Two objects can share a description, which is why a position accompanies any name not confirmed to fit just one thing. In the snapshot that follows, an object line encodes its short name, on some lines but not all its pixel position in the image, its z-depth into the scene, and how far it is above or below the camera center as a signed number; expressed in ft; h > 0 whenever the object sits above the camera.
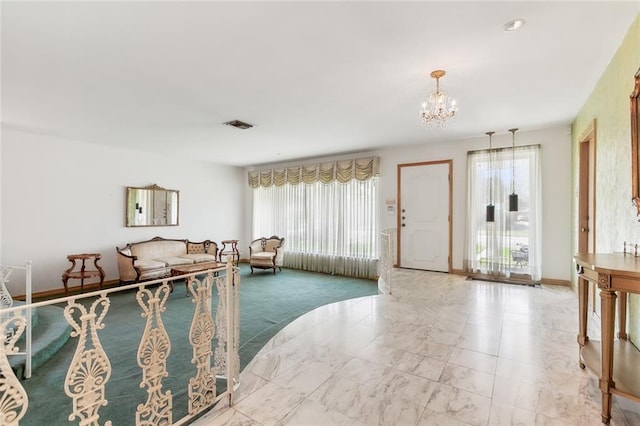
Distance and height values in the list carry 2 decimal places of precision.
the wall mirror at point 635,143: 7.15 +1.83
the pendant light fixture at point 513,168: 17.11 +2.89
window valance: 21.21 +3.44
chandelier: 10.49 +3.97
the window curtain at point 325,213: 21.54 +0.28
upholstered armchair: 22.63 -2.89
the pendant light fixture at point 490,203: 17.45 +0.88
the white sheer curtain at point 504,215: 16.81 +0.17
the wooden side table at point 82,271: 16.25 -3.21
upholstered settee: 17.99 -2.80
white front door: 19.16 +0.15
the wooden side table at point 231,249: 24.51 -2.96
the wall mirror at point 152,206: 20.48 +0.67
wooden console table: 5.75 -2.44
